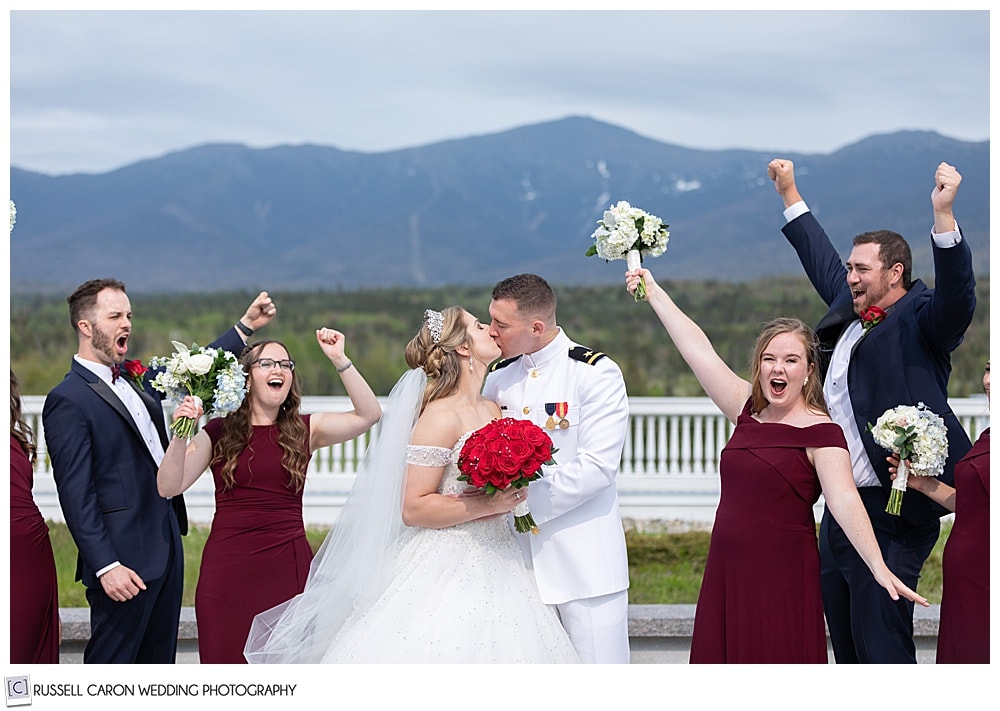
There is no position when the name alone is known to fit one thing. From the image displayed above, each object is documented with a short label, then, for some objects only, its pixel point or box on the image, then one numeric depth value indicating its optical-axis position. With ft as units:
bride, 14.32
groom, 14.79
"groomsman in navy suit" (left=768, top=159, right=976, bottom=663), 15.17
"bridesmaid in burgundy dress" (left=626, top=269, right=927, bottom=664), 13.74
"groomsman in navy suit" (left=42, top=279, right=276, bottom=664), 15.26
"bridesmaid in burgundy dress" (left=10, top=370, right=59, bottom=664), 15.21
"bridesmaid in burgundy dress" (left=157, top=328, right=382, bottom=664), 15.70
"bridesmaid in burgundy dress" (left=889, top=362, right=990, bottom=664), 13.83
